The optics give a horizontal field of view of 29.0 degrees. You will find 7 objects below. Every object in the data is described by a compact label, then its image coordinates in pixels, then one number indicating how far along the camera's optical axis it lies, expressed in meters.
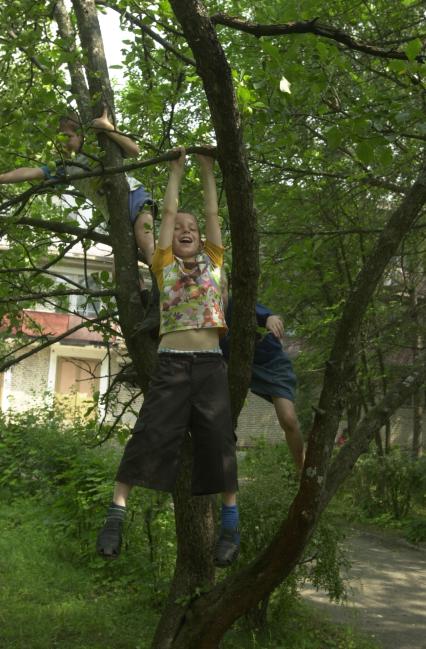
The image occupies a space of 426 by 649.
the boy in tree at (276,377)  4.85
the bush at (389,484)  14.58
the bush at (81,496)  7.45
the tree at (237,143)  3.95
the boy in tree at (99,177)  4.96
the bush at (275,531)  6.73
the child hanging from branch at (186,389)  3.93
